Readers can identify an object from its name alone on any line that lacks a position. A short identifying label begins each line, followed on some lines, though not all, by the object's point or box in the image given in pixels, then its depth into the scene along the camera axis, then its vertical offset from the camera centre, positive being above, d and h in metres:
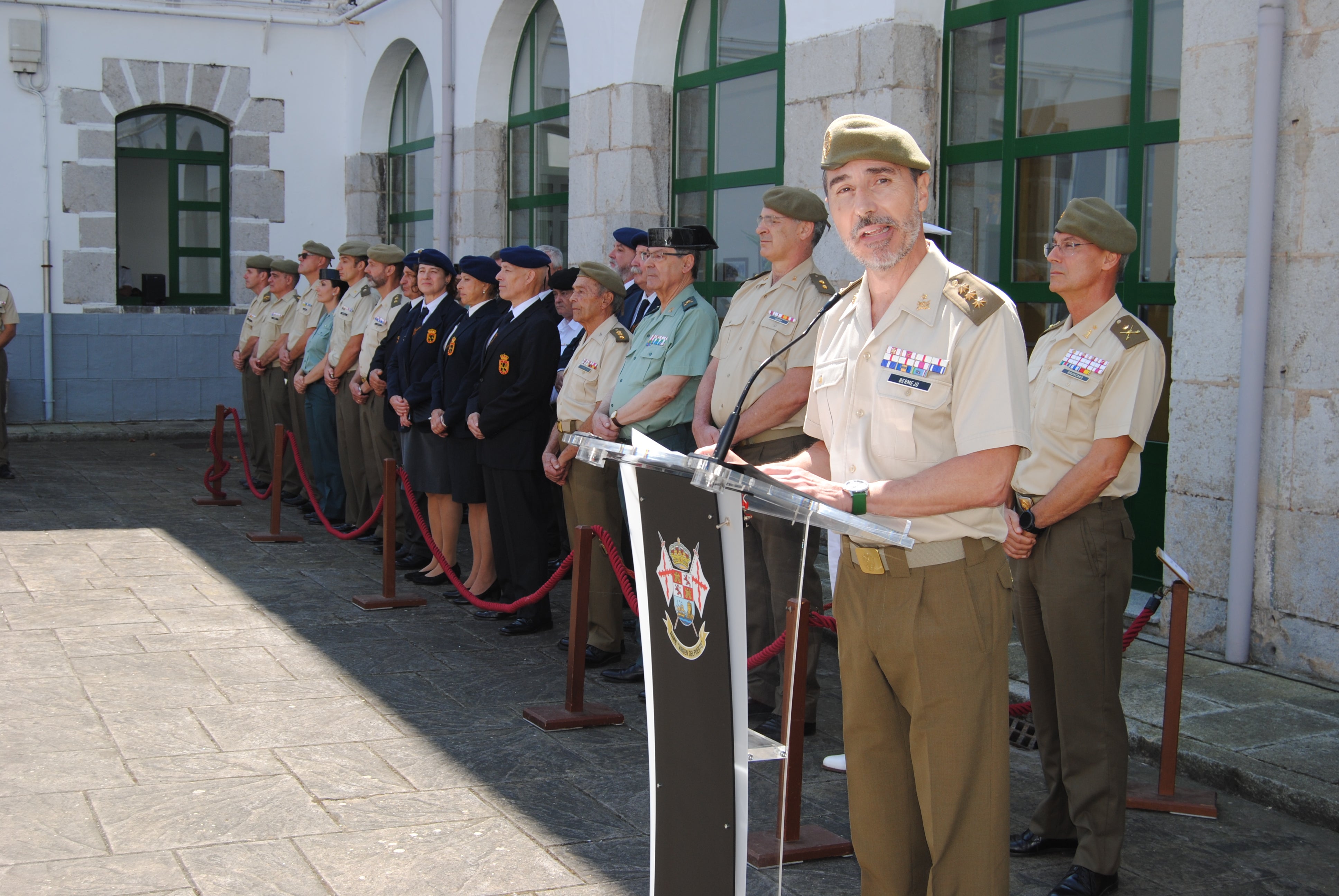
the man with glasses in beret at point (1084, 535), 3.76 -0.56
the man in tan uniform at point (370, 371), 8.76 -0.31
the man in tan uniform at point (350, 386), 9.18 -0.42
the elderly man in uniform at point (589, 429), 6.19 -0.47
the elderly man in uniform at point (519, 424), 6.83 -0.48
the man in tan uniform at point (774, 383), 5.02 -0.18
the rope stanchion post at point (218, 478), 10.51 -1.23
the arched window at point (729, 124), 8.99 +1.52
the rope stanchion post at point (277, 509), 8.81 -1.24
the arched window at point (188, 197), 15.69 +1.55
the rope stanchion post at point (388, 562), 6.95 -1.26
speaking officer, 2.70 -0.41
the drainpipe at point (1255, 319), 5.32 +0.12
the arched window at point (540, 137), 11.84 +1.82
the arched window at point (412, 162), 14.53 +1.91
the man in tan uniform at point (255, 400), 11.27 -0.64
